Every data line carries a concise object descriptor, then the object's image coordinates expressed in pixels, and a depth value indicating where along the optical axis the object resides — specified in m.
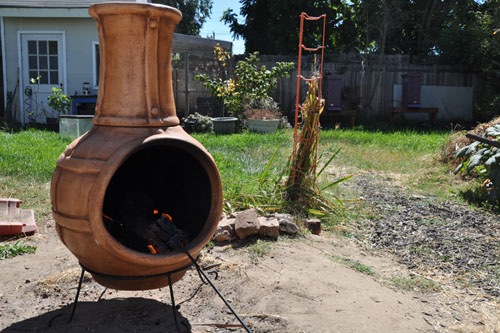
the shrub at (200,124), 11.25
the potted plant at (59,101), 11.40
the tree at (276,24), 19.38
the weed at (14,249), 4.16
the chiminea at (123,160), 2.65
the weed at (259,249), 4.15
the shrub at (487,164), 5.98
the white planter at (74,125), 9.11
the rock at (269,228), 4.52
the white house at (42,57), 12.29
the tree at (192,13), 32.97
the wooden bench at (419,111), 13.98
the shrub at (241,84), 12.34
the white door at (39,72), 12.41
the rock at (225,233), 4.40
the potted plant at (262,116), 11.60
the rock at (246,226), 4.43
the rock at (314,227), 4.89
